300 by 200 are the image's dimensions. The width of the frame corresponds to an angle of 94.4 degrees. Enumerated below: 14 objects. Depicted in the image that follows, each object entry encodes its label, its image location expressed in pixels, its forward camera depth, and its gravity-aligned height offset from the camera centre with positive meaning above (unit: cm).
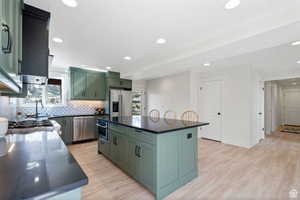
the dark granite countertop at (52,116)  388 -44
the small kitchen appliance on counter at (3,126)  135 -25
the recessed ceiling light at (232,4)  162 +116
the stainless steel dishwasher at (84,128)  431 -87
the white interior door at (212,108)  461 -25
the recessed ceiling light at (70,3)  163 +118
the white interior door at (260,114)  456 -43
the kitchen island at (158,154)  184 -79
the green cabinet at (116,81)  511 +75
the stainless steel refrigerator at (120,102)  498 -4
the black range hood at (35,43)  138 +60
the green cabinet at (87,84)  454 +57
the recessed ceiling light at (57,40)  257 +116
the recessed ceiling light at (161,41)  259 +116
